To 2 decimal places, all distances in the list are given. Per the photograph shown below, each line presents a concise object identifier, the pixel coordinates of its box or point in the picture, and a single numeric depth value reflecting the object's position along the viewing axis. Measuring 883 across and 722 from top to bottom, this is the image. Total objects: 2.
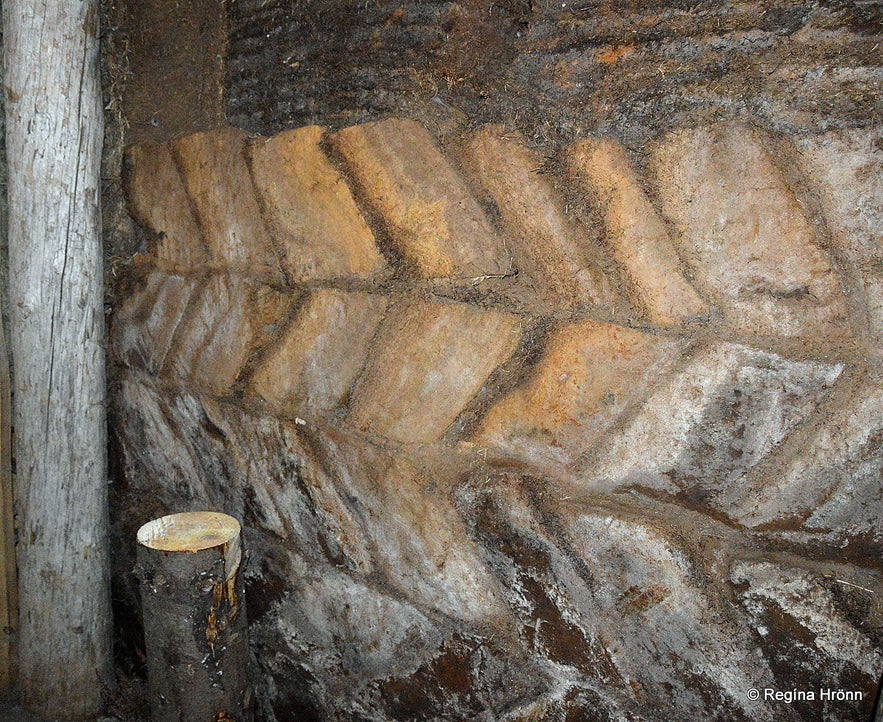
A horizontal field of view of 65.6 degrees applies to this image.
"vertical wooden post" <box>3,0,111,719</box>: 1.86
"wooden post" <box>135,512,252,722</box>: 1.58
